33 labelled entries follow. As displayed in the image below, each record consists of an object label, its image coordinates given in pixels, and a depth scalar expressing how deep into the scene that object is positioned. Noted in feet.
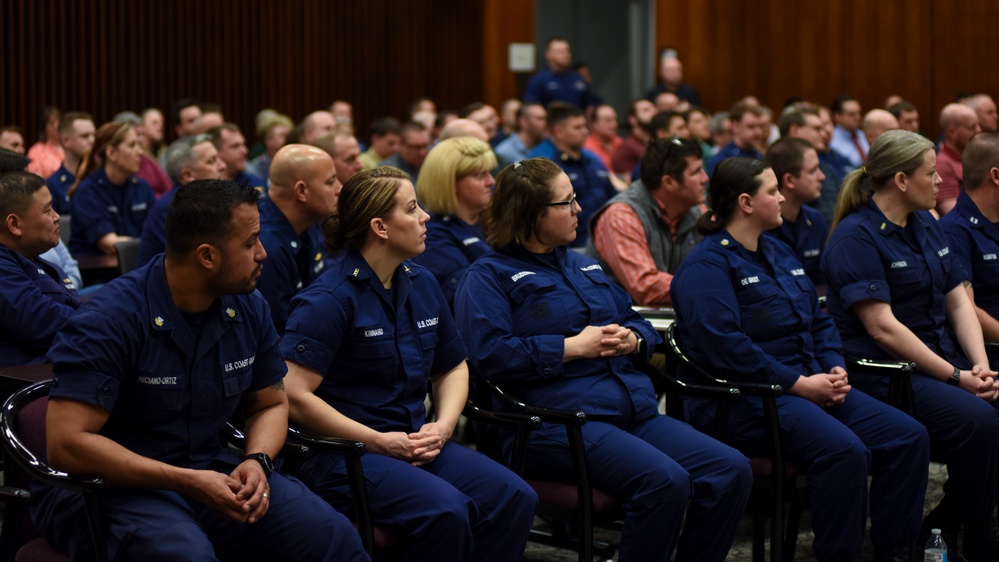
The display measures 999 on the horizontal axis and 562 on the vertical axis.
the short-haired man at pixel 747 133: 27.12
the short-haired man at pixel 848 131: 32.68
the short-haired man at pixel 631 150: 31.19
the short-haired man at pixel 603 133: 32.35
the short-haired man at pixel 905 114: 29.43
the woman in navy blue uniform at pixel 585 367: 9.68
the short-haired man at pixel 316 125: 26.09
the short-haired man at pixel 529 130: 28.41
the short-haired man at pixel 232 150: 23.48
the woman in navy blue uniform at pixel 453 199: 13.97
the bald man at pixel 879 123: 26.23
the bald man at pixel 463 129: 23.09
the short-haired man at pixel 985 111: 31.65
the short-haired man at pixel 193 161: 18.67
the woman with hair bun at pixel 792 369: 10.68
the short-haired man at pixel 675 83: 41.83
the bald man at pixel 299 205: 12.94
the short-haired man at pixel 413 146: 24.98
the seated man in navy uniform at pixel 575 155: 23.40
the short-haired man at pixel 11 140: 24.81
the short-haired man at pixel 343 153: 17.35
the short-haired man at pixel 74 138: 24.73
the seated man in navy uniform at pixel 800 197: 15.44
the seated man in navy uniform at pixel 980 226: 13.50
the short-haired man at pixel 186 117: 31.81
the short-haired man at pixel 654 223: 14.03
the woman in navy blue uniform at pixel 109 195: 20.02
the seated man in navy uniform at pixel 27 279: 10.74
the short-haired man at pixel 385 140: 29.12
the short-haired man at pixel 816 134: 20.83
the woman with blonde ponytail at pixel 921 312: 11.66
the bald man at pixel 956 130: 23.09
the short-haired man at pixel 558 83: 40.06
